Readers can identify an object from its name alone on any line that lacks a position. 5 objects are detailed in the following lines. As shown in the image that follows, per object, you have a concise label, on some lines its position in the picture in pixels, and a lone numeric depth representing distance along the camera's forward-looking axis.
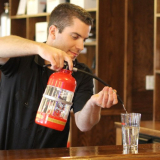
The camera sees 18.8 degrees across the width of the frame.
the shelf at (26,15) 4.74
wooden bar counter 1.72
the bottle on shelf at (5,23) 5.38
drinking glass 1.88
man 2.26
